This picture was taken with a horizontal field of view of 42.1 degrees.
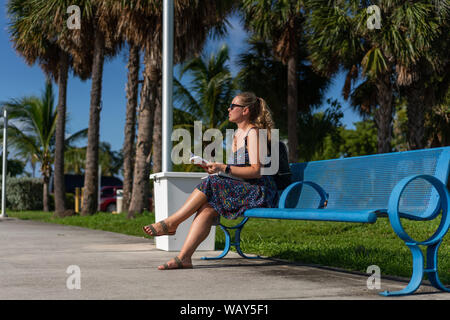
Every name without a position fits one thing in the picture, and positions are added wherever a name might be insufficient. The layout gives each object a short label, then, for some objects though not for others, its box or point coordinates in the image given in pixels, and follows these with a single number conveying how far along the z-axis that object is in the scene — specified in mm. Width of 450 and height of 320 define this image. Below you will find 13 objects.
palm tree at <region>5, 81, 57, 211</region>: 25583
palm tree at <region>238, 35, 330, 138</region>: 21688
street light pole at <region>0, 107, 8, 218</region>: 20095
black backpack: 5023
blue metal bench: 3691
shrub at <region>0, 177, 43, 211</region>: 29938
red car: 29106
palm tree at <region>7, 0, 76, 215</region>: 18672
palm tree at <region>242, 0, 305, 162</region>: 17488
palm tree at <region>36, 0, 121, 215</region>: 16469
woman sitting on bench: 4695
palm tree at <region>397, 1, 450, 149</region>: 14141
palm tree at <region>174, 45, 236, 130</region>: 23262
